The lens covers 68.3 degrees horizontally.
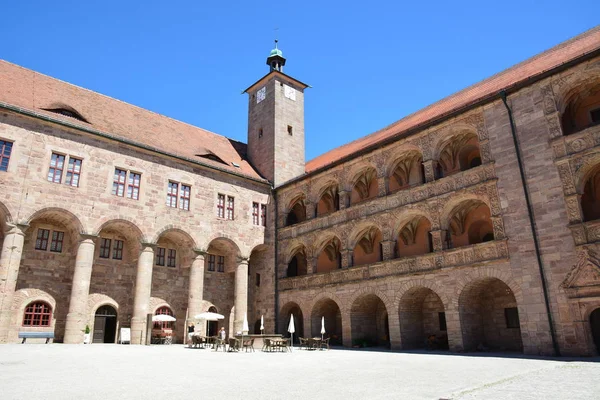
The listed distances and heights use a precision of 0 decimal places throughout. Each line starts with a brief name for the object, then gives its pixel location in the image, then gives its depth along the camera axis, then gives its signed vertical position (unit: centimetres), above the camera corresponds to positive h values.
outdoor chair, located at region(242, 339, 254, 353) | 1846 -39
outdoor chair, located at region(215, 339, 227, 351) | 1836 -29
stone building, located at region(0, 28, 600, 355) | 1562 +512
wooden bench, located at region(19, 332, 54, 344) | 1890 +16
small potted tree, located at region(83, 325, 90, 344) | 1988 +12
